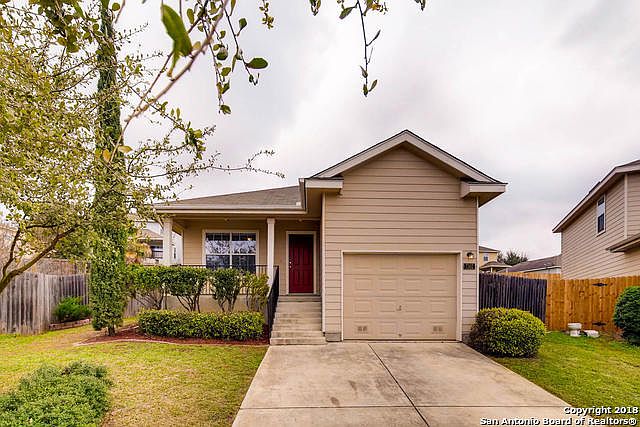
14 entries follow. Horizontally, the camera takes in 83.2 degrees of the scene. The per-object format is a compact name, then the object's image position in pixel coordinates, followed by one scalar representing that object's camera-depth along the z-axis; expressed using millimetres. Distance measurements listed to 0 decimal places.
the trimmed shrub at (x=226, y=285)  9680
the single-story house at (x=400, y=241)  8625
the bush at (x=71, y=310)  10943
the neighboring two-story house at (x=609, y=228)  11750
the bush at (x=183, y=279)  9594
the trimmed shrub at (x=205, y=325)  8836
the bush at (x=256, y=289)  9789
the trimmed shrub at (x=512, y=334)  7328
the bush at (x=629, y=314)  8797
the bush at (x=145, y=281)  9539
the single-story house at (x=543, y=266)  28569
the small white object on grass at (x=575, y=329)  10117
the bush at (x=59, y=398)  3465
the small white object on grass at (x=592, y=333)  9844
